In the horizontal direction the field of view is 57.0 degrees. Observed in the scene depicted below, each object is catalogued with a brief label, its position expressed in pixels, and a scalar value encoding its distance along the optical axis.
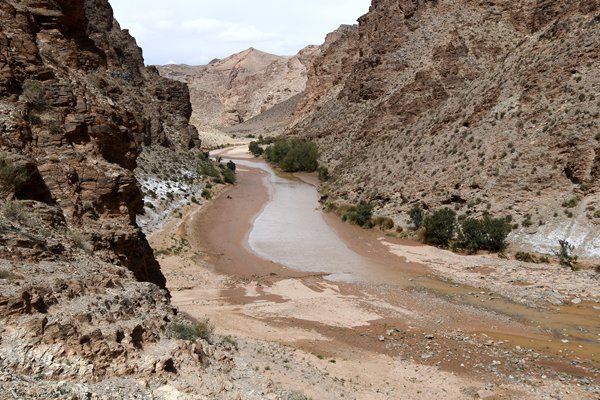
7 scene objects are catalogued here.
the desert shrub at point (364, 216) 34.44
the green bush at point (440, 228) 28.84
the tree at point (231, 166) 59.56
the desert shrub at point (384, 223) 33.44
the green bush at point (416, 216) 31.62
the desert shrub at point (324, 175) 53.52
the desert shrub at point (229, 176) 51.55
